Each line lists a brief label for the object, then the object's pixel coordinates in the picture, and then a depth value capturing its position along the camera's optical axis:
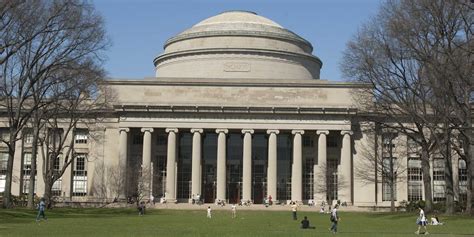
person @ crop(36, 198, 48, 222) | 46.56
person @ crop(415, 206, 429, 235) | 39.54
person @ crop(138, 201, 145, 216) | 62.69
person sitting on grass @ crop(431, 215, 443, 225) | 46.50
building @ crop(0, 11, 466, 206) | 86.38
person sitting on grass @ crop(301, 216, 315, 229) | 43.06
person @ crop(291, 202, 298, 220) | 57.03
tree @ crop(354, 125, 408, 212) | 80.50
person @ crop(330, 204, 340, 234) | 39.47
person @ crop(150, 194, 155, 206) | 81.78
